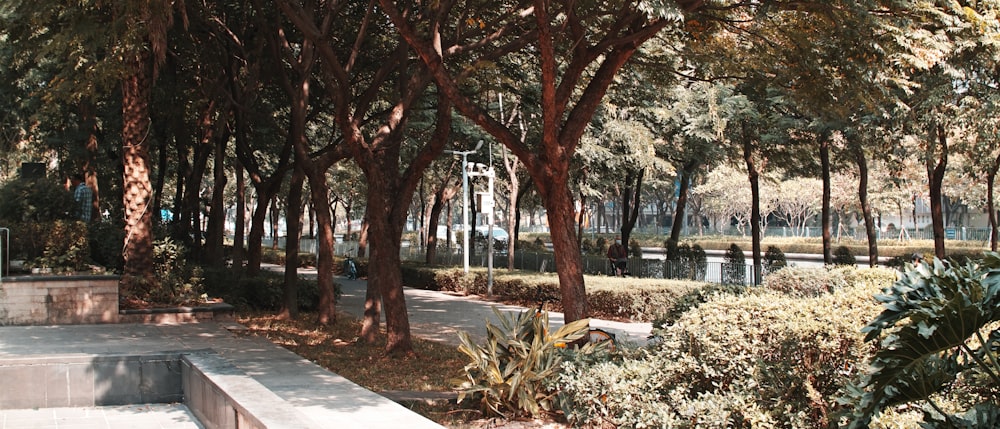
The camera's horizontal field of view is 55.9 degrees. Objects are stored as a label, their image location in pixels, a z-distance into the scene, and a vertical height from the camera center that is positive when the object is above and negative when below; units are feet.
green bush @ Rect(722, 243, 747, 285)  84.43 -3.02
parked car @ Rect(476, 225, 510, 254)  147.92 -0.76
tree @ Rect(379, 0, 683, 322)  34.68 +5.22
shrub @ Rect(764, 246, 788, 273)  83.56 -2.19
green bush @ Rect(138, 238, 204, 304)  55.26 -2.08
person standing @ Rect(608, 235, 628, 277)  94.38 -1.88
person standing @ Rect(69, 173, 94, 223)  59.26 +2.69
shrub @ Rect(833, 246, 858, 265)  91.61 -2.06
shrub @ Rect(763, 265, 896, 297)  43.01 -2.26
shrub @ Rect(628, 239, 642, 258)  114.83 -1.46
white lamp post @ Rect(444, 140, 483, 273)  85.20 +3.33
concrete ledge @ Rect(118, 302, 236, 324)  51.67 -4.03
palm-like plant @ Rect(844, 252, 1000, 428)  13.65 -1.42
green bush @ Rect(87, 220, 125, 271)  59.00 -0.04
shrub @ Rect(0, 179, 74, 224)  58.23 +2.60
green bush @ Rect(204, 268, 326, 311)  64.69 -3.35
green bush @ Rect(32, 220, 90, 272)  53.16 -0.18
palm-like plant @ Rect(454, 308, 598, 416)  27.58 -3.77
